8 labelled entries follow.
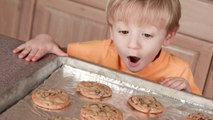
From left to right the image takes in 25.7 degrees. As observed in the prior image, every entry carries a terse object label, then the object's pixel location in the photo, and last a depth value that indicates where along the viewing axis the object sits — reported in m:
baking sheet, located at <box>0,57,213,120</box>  0.86
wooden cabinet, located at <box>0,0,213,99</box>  1.60
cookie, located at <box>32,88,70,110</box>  0.82
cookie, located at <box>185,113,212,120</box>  0.85
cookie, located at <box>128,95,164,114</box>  0.86
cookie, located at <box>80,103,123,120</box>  0.81
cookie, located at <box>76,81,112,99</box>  0.87
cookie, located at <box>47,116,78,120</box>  0.79
